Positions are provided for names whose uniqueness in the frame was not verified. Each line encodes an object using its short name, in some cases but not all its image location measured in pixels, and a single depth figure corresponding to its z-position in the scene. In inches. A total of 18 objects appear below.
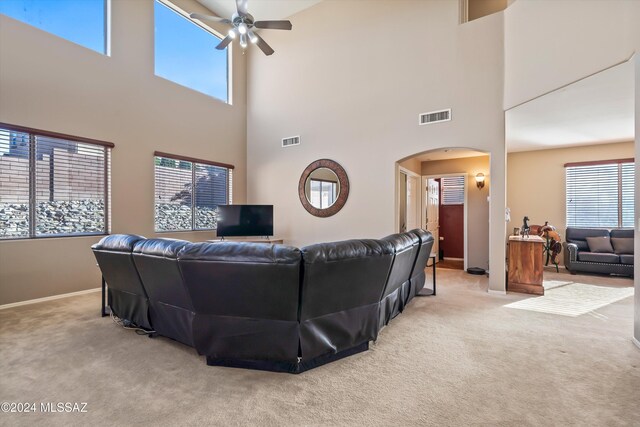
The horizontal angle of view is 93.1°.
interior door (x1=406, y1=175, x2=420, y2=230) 254.8
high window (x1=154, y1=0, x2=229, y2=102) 216.8
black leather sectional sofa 81.6
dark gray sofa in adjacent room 213.5
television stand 236.9
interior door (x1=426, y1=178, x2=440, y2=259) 282.8
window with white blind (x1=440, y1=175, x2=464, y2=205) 299.9
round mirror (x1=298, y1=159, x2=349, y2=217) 226.7
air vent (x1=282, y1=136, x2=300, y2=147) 249.8
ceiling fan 156.8
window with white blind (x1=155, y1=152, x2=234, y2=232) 215.9
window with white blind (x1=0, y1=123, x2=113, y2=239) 150.6
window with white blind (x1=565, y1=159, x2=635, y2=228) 234.5
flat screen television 226.4
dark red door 298.8
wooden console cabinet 172.6
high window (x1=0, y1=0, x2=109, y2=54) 154.5
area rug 145.5
